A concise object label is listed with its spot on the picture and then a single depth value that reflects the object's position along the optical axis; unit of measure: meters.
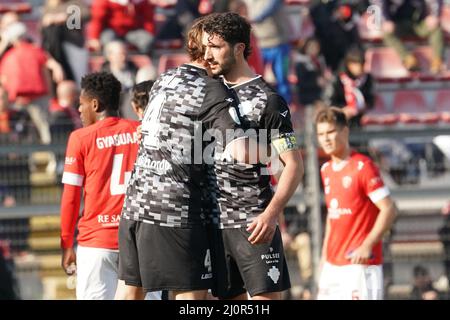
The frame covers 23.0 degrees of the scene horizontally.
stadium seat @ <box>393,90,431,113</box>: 14.44
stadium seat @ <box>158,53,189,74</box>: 14.15
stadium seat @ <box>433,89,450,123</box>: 14.30
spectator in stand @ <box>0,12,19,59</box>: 13.55
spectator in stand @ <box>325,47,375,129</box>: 13.48
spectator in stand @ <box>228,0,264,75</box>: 13.30
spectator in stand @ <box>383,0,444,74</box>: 14.99
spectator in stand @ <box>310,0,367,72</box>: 14.09
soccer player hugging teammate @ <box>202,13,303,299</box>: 6.92
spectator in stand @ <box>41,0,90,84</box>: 13.33
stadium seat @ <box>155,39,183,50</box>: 14.23
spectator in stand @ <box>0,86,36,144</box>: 12.54
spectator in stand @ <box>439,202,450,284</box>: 12.62
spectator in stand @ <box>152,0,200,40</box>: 13.96
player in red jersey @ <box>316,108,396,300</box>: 9.41
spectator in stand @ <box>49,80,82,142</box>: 12.58
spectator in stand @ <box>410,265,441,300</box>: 12.31
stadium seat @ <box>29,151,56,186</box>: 12.32
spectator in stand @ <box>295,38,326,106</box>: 13.54
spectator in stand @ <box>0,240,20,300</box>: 10.59
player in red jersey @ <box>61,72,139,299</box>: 8.45
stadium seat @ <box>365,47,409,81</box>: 15.16
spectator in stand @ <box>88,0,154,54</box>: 13.77
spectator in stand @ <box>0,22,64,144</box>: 13.27
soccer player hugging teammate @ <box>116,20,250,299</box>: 6.85
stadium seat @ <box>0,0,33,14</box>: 14.14
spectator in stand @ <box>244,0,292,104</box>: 13.94
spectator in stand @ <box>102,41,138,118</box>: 13.13
